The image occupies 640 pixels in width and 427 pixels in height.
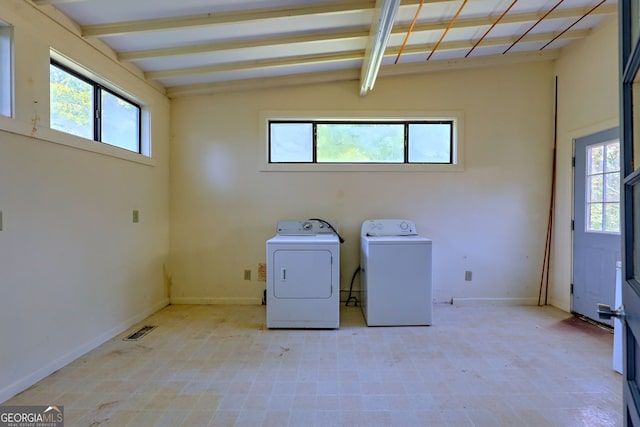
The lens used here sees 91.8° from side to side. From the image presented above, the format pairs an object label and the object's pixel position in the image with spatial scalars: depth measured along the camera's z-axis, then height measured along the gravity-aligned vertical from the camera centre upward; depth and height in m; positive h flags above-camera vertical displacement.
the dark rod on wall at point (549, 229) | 3.64 -0.23
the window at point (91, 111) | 2.31 +0.81
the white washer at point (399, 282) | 3.00 -0.72
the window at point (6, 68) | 1.90 +0.84
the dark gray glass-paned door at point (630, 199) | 0.87 +0.03
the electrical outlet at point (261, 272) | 3.72 -0.79
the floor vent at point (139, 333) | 2.74 -1.18
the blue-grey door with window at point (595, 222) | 2.94 -0.12
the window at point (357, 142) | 3.75 +0.80
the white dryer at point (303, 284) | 2.95 -0.73
